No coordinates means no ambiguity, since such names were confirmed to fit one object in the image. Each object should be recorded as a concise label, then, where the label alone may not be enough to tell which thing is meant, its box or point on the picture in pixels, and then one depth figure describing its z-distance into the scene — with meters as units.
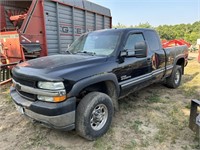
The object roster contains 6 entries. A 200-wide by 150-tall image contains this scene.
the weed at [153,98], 3.69
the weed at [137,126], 2.59
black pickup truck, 1.97
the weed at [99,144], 2.22
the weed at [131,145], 2.20
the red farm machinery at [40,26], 4.17
